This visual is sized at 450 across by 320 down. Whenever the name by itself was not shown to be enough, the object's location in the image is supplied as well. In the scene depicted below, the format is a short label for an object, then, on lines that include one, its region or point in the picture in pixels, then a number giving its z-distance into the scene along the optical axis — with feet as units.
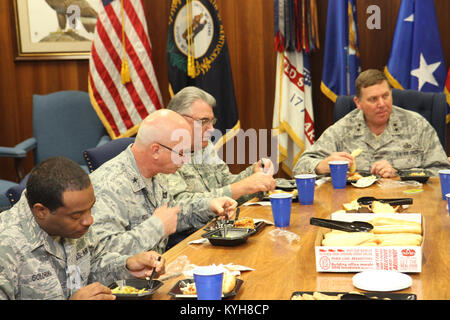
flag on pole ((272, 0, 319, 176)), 14.79
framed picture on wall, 16.58
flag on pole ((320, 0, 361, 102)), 14.61
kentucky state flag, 15.42
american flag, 15.57
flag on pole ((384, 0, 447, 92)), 14.14
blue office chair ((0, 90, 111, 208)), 16.03
